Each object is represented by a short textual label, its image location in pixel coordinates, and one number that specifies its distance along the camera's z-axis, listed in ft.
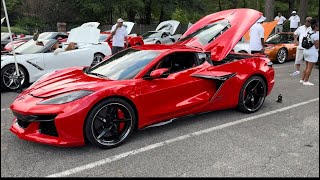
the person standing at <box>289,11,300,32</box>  58.08
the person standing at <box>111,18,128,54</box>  30.07
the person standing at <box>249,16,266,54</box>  27.25
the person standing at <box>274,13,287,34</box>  59.11
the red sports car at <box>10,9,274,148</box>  11.73
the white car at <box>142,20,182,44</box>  52.37
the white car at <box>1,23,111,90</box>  22.85
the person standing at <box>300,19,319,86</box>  22.98
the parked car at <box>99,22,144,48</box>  42.49
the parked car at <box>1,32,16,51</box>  48.53
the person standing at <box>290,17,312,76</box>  26.76
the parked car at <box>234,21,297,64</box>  35.88
